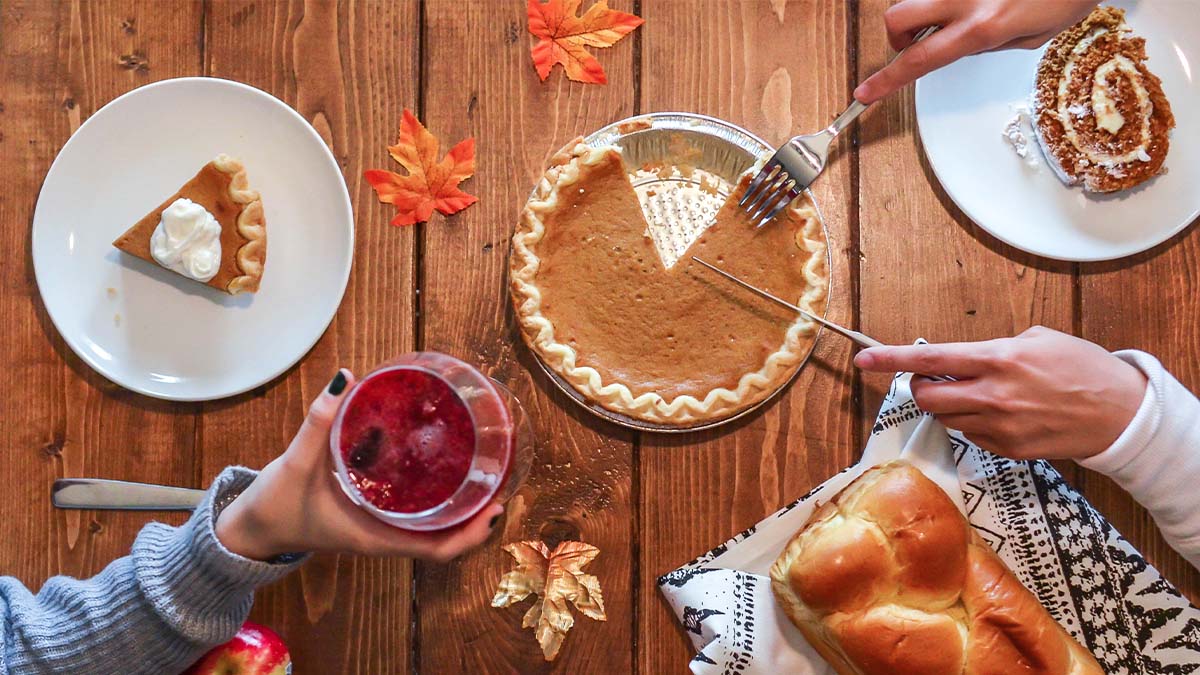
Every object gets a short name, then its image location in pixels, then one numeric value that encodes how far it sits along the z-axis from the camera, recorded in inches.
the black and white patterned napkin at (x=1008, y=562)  62.6
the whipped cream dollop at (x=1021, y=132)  65.9
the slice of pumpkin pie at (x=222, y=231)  64.0
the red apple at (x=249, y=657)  61.0
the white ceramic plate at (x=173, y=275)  65.3
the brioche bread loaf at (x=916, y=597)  58.1
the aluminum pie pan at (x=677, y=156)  64.9
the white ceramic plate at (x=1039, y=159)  65.3
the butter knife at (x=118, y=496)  65.2
